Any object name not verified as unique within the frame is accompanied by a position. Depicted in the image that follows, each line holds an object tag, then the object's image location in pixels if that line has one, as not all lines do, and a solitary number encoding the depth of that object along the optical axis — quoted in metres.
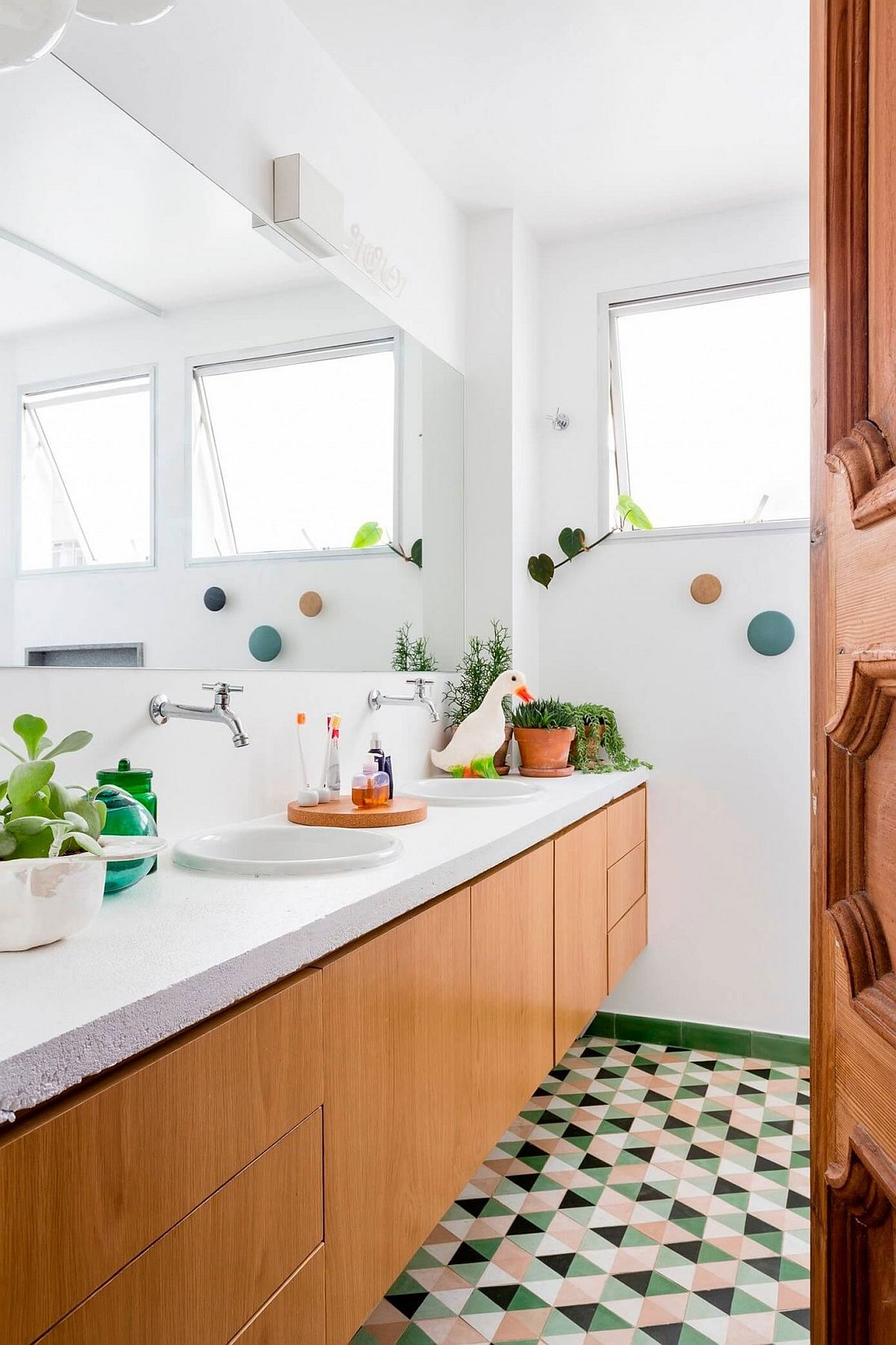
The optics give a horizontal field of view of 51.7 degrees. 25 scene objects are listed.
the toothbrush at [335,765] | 2.10
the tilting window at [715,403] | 3.10
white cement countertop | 0.76
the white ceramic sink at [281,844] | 1.52
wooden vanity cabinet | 0.75
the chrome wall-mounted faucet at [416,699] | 2.48
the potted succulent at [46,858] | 0.93
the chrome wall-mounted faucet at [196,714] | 1.70
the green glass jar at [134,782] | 1.45
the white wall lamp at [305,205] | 2.02
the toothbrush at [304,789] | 1.99
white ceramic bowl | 0.92
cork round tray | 1.84
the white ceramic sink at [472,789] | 2.50
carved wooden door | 0.64
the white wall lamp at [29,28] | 0.82
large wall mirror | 1.42
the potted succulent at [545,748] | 2.88
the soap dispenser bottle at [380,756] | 2.14
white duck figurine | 2.69
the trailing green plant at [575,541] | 3.21
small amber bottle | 1.96
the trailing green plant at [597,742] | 3.06
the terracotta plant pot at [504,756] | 2.99
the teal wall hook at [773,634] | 2.97
